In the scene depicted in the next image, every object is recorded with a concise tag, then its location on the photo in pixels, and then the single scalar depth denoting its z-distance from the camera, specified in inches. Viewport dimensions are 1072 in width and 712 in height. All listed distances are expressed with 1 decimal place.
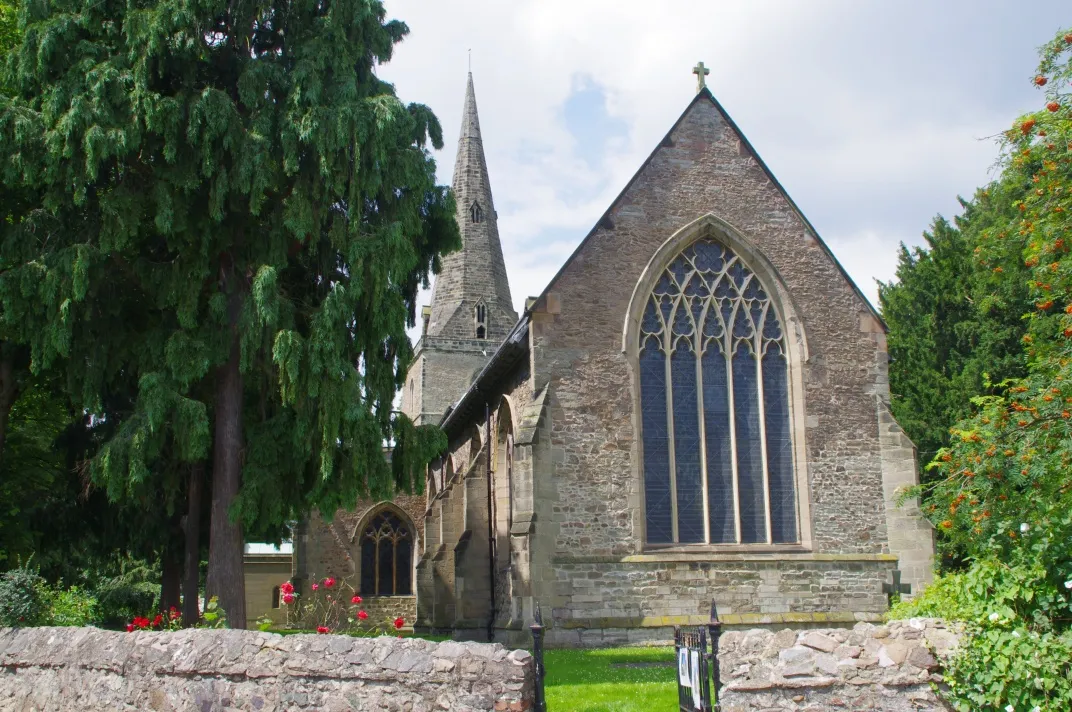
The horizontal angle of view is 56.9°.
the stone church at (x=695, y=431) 700.0
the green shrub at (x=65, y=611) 478.4
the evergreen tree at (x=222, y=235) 527.5
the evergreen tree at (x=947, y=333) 977.5
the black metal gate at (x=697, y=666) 317.4
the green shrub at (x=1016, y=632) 292.2
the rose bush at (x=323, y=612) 534.3
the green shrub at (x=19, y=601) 436.8
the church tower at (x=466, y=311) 1553.9
